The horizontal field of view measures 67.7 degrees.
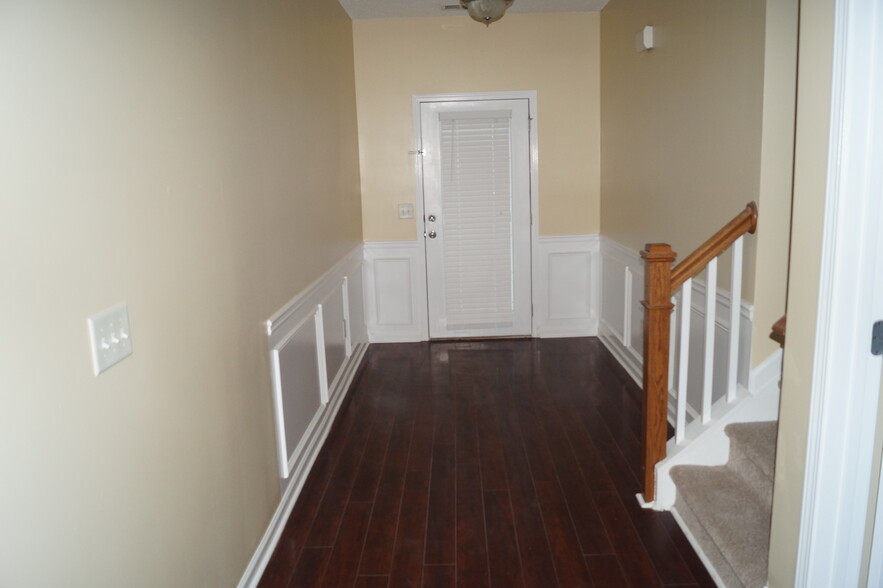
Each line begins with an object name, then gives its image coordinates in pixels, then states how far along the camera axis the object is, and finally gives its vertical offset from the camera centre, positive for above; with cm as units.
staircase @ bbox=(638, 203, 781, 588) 246 -100
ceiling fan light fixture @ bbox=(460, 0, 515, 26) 358 +95
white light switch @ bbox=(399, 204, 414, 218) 540 -21
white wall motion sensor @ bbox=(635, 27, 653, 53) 381 +80
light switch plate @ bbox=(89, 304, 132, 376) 135 -30
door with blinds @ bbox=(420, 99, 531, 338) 526 -27
